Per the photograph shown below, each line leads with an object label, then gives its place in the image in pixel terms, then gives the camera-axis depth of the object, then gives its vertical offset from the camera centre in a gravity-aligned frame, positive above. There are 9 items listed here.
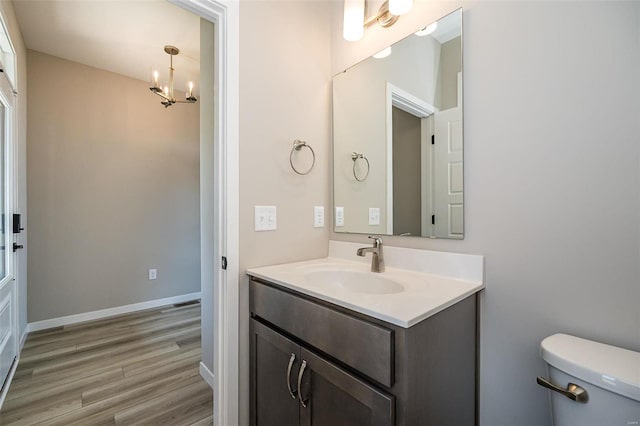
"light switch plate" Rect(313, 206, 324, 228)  1.63 -0.03
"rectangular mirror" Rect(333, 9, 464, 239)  1.20 +0.37
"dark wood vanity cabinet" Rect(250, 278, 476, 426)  0.76 -0.50
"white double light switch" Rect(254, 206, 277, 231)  1.38 -0.04
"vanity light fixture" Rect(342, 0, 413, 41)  1.41 +0.99
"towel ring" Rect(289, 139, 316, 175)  1.51 +0.35
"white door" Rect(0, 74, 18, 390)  1.80 -0.18
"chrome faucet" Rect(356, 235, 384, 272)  1.34 -0.21
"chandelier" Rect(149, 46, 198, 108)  2.23 +1.06
